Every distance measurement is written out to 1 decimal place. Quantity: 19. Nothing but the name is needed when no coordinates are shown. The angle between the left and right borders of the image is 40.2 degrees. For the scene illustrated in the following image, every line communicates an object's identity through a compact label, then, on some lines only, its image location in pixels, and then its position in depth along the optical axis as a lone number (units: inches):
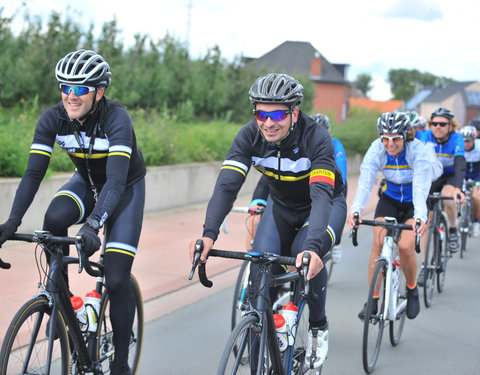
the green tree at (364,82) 6978.4
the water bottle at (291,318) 145.4
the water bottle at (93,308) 151.8
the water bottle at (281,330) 141.6
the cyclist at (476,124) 467.3
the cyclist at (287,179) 144.3
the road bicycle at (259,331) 122.7
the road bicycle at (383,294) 200.8
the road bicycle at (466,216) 403.2
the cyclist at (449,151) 330.0
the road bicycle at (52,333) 129.6
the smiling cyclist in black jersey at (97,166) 149.2
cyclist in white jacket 217.9
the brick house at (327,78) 2436.0
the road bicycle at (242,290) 216.8
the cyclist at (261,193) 238.5
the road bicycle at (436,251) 282.2
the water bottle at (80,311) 147.9
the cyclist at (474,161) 416.6
